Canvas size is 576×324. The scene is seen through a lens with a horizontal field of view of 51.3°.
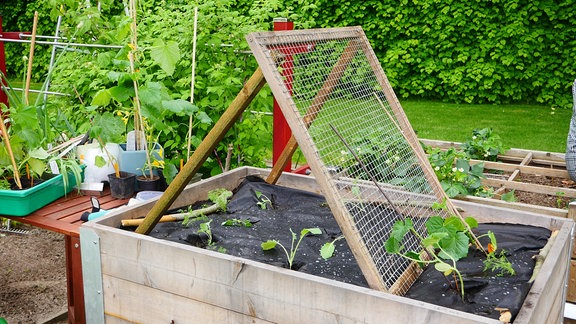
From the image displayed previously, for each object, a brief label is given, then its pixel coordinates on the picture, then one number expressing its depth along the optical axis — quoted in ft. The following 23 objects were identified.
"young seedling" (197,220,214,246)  6.40
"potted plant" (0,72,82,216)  7.45
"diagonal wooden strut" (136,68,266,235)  5.77
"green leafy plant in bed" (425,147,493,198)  9.96
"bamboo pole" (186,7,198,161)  8.92
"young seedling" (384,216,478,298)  5.19
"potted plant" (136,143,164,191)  8.64
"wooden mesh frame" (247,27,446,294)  5.31
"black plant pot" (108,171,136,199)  8.45
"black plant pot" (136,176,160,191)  8.63
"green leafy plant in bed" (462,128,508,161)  12.67
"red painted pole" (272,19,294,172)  10.89
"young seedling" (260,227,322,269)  5.76
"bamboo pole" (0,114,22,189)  7.63
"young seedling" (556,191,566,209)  10.14
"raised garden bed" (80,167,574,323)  4.75
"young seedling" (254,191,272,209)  7.65
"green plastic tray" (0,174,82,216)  7.34
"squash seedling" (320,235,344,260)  5.55
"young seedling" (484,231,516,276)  5.63
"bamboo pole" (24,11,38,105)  8.60
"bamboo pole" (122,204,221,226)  6.72
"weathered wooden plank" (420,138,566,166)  12.74
